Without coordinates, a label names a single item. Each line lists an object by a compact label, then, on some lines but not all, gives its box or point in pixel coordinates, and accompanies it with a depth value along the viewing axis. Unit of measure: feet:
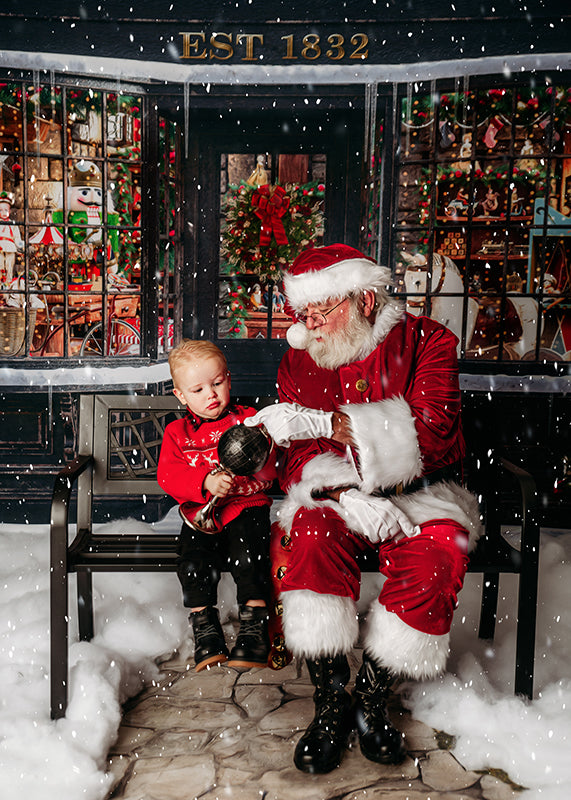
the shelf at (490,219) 16.74
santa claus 8.59
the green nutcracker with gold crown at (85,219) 16.74
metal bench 9.46
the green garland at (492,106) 16.22
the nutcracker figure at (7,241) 16.56
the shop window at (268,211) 19.48
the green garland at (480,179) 16.52
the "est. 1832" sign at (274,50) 16.88
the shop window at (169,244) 17.75
